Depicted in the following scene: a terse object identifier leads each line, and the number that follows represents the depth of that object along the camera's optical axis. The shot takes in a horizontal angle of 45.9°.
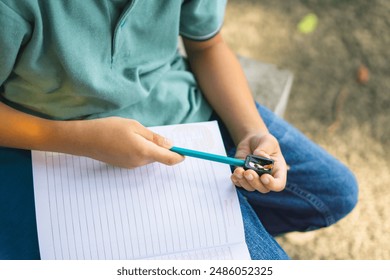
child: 0.65
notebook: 0.69
